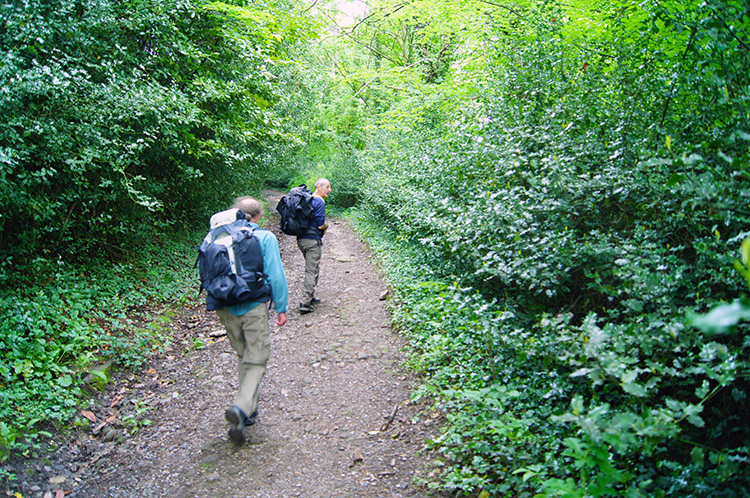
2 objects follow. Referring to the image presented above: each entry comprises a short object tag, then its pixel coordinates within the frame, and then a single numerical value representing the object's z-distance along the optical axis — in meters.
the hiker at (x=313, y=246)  7.73
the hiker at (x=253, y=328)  4.39
